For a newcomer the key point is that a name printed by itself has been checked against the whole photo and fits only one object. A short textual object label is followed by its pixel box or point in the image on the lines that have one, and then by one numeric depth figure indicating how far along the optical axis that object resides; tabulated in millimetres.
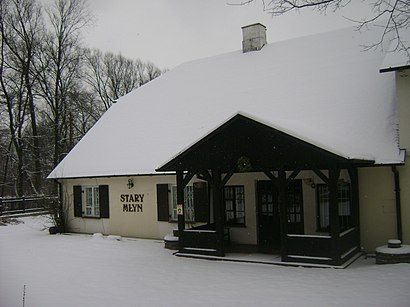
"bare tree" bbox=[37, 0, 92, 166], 34062
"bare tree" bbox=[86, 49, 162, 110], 46281
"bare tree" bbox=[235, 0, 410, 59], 8500
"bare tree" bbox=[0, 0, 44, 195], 31781
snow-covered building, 10773
